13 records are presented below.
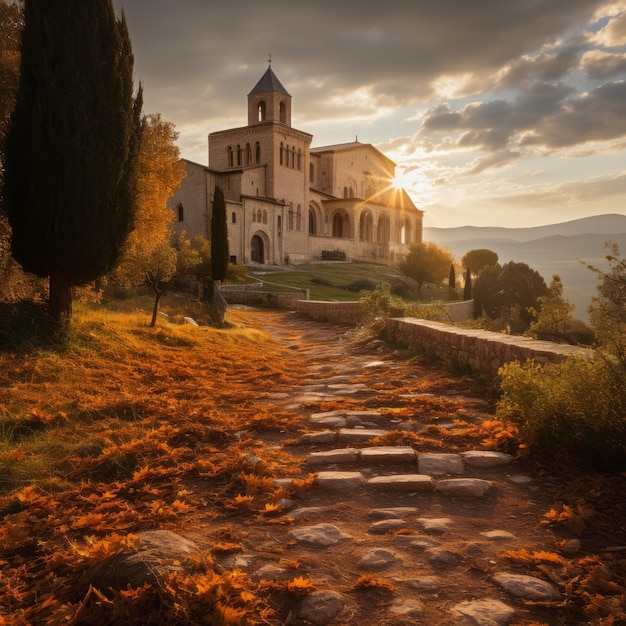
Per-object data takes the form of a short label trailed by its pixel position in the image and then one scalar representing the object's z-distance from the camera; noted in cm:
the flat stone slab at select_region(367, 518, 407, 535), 343
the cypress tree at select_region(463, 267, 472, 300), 4391
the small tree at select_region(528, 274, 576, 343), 1752
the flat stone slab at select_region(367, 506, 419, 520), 364
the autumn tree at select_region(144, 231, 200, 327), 1487
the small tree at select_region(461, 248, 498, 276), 6912
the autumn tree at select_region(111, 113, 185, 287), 1144
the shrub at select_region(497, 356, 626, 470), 412
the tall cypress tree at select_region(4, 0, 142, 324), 845
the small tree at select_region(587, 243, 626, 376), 458
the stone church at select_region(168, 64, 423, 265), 4594
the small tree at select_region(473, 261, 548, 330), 4384
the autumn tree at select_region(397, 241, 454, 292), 4661
